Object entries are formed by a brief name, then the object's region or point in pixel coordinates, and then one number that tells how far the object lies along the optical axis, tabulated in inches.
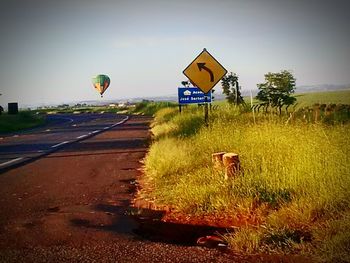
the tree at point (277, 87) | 1515.0
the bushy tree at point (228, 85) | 1762.6
